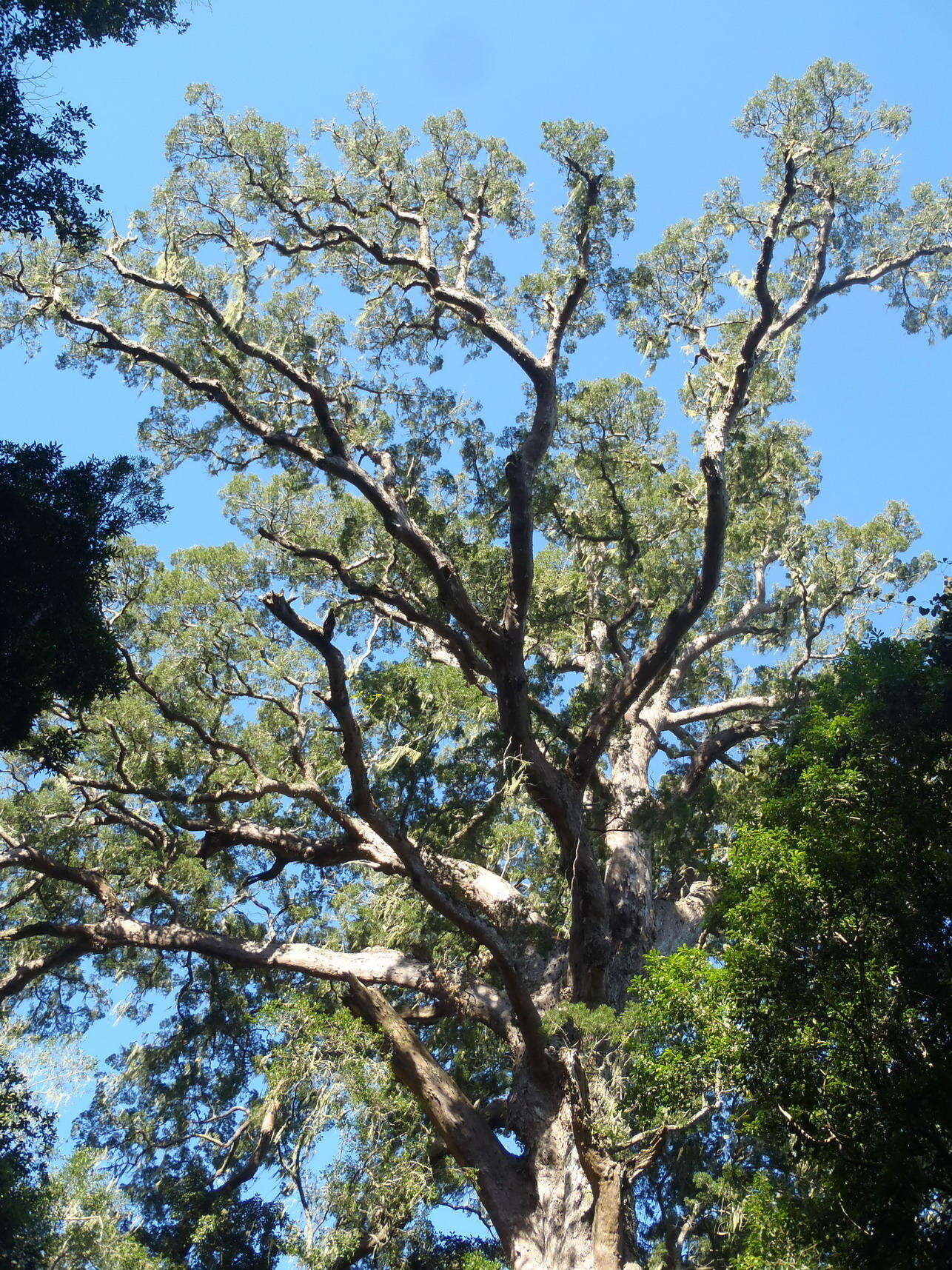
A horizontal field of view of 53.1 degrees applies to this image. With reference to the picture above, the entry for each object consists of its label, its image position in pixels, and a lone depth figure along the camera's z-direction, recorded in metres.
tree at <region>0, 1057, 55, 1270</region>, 7.71
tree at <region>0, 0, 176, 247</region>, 6.71
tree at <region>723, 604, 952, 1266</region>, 5.62
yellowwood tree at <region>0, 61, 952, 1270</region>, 8.80
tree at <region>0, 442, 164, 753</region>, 6.86
